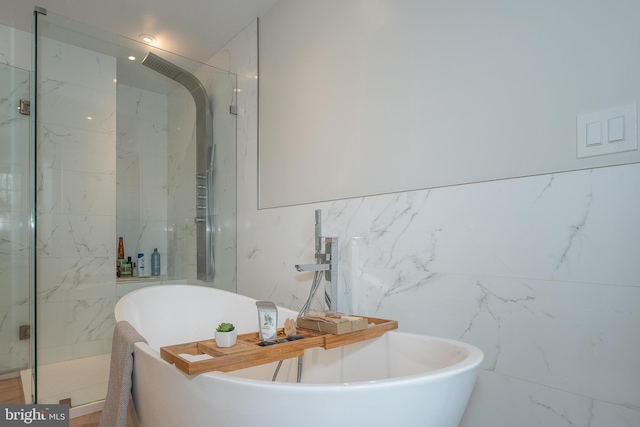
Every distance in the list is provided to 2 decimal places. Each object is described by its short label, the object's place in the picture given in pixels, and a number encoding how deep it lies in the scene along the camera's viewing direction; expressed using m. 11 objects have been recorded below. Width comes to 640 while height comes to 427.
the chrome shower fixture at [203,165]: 2.52
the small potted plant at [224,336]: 1.17
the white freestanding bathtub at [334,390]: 0.78
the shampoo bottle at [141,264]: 2.51
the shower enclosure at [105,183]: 1.98
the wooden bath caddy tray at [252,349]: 0.93
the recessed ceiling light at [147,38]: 2.75
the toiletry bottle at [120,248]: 2.38
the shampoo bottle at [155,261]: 2.55
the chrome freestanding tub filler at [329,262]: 1.67
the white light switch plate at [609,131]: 0.98
